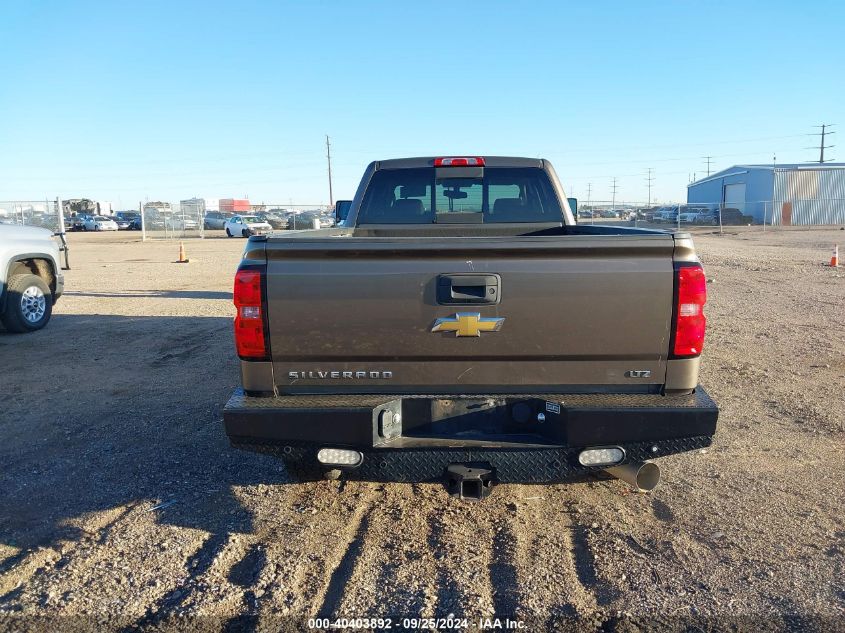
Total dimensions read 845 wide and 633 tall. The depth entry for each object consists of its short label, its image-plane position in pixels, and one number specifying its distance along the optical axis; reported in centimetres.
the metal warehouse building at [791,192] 5025
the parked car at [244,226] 4169
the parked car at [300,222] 4382
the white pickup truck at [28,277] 945
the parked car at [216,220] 5106
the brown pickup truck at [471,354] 334
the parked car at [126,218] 5952
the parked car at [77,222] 5736
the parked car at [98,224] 5603
